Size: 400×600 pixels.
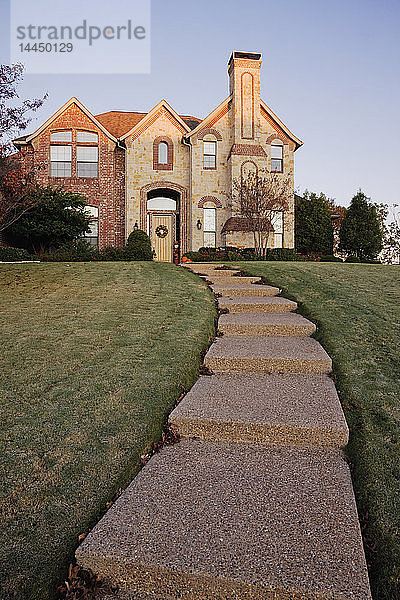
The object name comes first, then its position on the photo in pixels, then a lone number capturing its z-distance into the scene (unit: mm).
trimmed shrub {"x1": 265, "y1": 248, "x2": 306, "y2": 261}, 17828
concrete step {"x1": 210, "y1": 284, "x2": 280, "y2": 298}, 7625
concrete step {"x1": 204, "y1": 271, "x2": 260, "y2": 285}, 9062
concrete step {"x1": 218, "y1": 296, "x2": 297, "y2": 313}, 6445
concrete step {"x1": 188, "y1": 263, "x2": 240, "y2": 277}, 10492
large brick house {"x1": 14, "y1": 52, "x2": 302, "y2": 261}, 19969
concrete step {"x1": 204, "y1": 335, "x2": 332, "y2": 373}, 3986
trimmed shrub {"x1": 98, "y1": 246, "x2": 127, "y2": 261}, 16469
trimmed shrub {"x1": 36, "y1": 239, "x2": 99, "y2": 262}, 15992
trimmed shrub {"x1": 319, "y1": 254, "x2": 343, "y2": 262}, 19975
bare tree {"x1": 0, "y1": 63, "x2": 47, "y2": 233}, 8266
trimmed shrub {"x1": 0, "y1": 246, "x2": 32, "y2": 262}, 15305
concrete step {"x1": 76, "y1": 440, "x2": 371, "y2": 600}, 1647
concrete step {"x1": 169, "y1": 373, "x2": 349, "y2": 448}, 2764
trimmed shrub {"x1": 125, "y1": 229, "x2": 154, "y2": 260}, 16531
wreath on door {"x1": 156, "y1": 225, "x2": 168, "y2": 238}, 20641
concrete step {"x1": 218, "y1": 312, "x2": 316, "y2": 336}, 5090
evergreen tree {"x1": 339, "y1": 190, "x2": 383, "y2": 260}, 24016
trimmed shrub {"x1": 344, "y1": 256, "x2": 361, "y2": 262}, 21156
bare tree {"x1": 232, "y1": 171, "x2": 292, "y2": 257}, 18500
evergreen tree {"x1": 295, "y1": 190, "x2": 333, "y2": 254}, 24219
